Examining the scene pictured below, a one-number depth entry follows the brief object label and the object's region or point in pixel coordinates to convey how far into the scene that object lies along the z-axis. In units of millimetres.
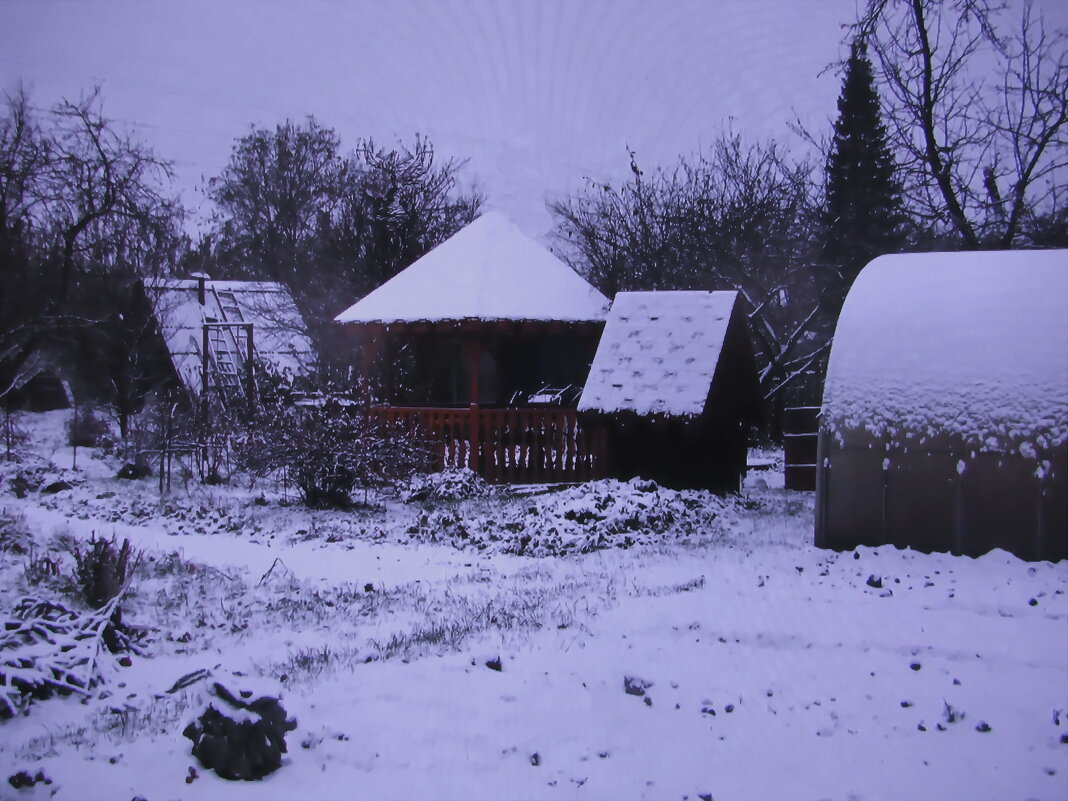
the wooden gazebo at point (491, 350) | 14969
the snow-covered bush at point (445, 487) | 12939
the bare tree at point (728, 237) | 21453
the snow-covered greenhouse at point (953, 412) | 7562
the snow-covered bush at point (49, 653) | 4809
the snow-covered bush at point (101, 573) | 6812
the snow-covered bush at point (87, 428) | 17311
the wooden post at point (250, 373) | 19612
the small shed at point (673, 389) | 12555
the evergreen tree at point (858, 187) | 19547
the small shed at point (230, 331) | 22938
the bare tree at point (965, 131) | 13969
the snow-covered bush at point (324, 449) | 11711
